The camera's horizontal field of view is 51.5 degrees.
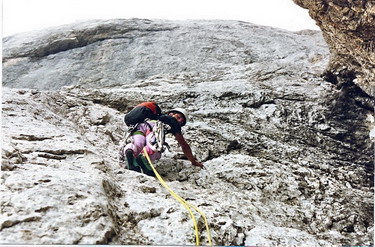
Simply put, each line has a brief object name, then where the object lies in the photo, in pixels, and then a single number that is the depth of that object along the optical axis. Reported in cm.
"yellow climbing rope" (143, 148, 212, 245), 318
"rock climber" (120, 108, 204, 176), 423
